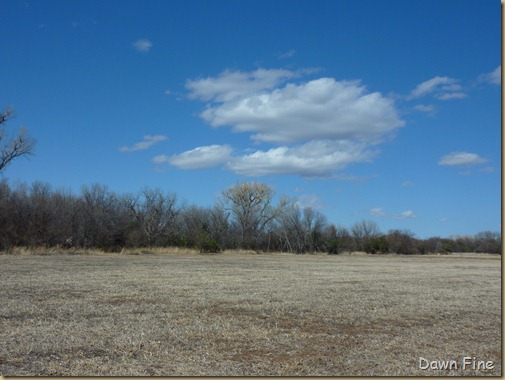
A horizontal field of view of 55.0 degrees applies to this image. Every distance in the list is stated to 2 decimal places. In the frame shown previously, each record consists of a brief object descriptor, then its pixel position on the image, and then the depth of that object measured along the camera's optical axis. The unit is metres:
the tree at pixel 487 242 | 109.94
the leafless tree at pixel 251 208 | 98.12
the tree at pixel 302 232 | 92.25
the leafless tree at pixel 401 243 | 94.44
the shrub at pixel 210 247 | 68.68
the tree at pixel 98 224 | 59.59
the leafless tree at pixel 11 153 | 48.84
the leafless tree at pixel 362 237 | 94.94
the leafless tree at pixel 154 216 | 75.44
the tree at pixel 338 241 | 90.25
